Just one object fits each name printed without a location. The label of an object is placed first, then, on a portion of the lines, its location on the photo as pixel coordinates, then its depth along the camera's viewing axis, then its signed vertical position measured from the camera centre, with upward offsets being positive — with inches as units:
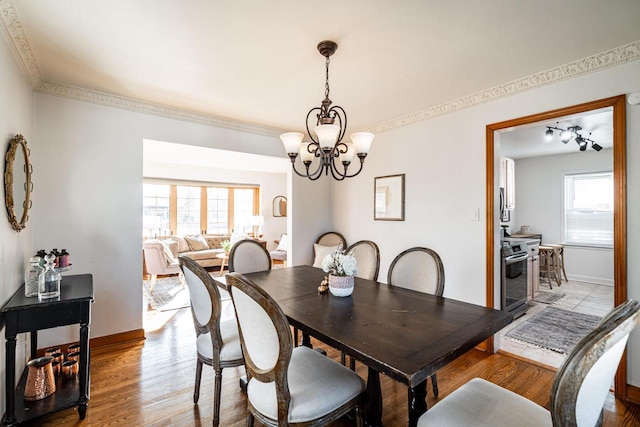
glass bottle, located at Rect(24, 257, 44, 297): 75.0 -15.9
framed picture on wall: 141.7 +8.7
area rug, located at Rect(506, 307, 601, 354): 119.6 -48.9
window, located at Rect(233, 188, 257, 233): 309.9 +7.6
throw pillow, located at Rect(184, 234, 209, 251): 268.4 -24.4
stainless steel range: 128.9 -27.5
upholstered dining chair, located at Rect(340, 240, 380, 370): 107.3 -15.4
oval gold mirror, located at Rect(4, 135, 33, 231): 74.9 +8.6
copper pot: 75.6 -41.5
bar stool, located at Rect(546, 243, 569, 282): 216.6 -30.6
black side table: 66.4 -26.6
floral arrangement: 77.3 -12.5
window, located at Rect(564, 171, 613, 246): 215.2 +5.7
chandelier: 77.3 +19.9
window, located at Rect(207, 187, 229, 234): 301.9 +5.2
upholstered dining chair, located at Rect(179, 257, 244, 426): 70.2 -26.8
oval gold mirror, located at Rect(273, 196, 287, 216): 327.6 +10.2
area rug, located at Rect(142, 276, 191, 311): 167.3 -48.7
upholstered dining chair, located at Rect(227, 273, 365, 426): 49.0 -30.0
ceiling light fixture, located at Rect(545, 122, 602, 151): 155.8 +43.2
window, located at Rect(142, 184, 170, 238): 264.6 +6.3
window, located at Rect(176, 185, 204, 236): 285.7 +4.8
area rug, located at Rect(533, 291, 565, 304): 175.2 -47.8
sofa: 258.4 -30.1
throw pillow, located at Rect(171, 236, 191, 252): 262.7 -24.7
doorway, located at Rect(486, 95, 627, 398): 83.8 +9.7
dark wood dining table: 46.6 -21.0
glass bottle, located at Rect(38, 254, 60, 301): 74.2 -17.0
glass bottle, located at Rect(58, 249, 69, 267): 89.5 -13.1
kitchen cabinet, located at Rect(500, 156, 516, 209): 177.9 +21.2
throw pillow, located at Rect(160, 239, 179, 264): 207.5 -25.3
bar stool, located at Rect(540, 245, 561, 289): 208.8 -32.0
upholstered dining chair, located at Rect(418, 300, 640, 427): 35.0 -21.8
